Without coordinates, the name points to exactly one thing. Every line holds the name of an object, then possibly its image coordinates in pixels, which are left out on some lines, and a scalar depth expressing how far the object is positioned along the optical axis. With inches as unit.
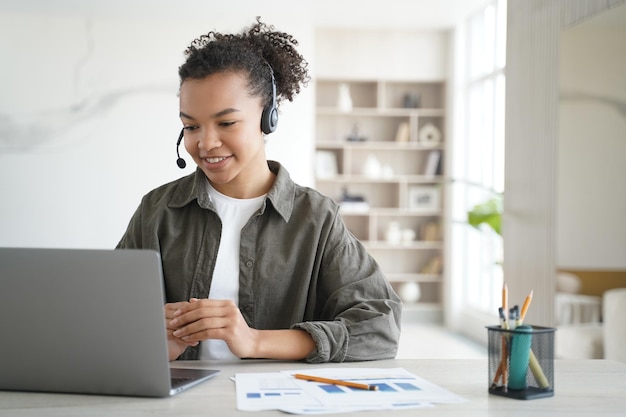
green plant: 257.0
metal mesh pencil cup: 52.0
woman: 67.8
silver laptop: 46.6
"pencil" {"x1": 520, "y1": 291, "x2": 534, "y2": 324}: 54.7
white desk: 46.9
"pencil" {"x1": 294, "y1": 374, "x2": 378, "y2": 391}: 52.3
